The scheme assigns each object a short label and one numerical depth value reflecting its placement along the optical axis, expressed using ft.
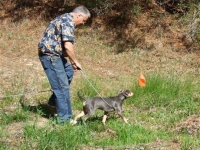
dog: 42.45
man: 40.75
